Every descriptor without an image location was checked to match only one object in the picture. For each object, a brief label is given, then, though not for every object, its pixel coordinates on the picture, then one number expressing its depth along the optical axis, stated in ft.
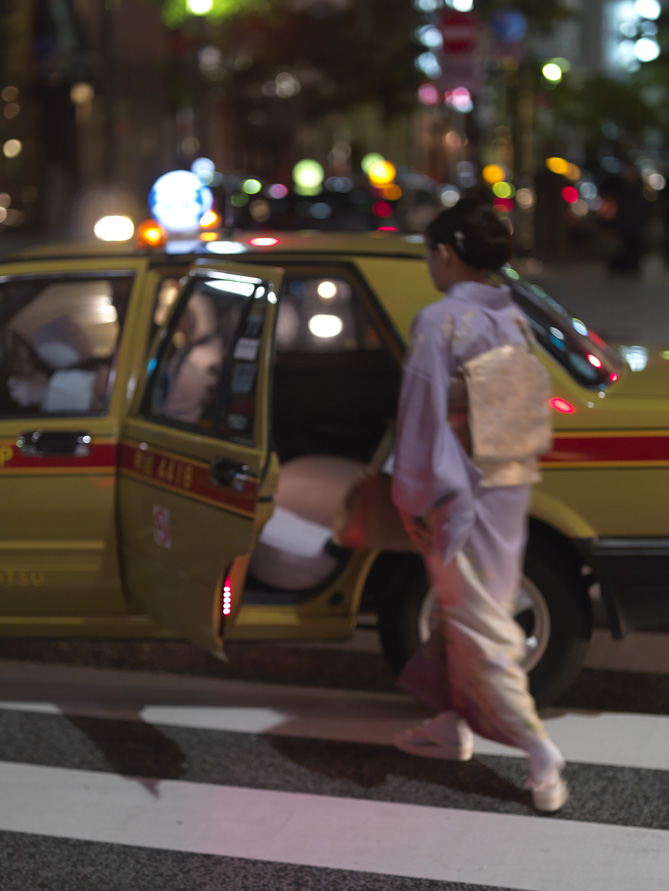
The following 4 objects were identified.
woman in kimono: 13.21
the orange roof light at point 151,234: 16.83
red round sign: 54.60
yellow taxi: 14.28
